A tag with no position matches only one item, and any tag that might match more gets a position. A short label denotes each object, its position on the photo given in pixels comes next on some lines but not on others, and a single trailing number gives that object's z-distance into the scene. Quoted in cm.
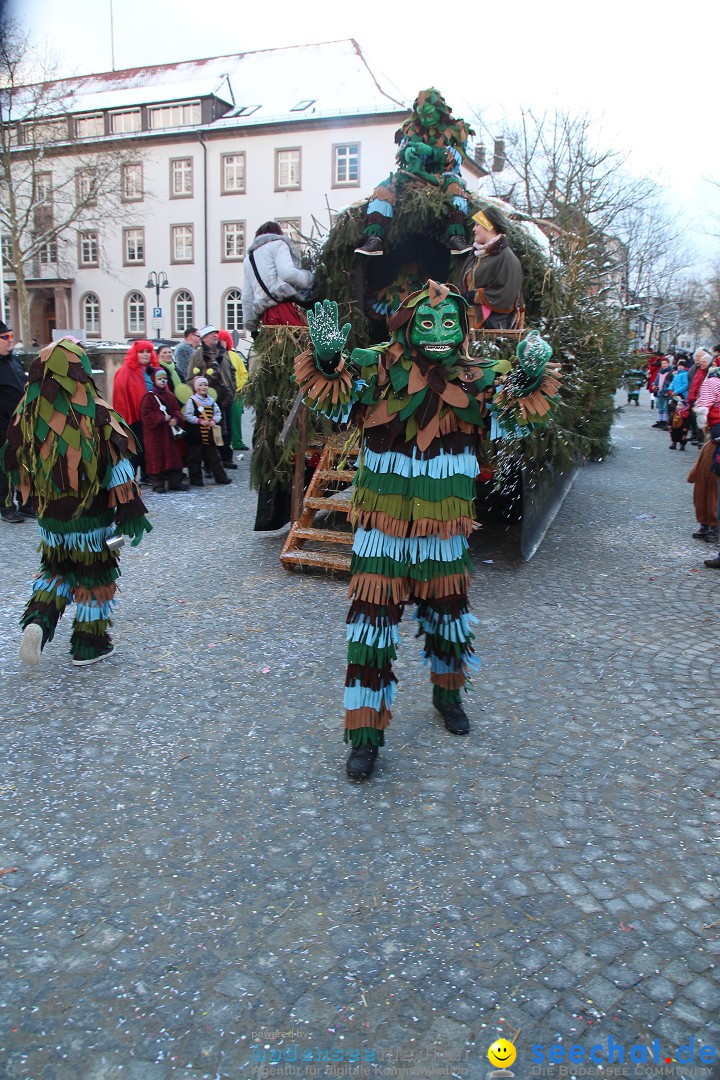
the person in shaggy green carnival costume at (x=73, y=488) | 420
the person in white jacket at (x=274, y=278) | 680
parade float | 643
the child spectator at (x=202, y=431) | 944
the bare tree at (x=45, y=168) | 2808
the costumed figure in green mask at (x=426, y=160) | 646
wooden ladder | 618
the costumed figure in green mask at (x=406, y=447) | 329
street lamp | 3719
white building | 3591
